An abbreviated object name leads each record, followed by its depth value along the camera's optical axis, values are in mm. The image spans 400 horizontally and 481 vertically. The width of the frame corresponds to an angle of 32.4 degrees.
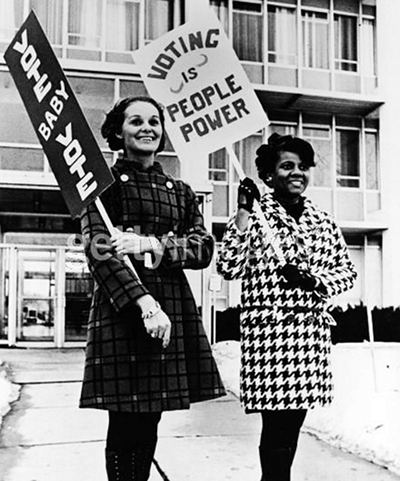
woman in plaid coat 2369
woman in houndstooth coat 2775
